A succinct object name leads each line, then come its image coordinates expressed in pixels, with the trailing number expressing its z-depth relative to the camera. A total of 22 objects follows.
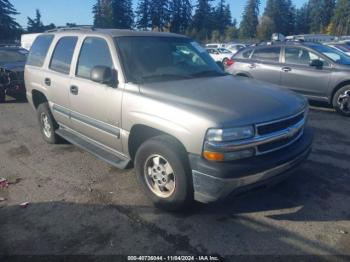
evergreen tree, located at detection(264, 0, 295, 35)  88.00
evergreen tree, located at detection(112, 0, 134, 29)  69.12
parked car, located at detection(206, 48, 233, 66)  26.12
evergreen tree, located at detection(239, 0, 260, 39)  87.62
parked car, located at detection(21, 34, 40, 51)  27.50
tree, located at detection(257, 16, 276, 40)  80.14
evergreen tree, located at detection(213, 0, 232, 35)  83.69
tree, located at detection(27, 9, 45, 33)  63.34
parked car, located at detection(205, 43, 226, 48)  31.34
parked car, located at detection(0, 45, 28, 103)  9.63
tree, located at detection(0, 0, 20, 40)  48.84
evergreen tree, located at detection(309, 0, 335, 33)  92.19
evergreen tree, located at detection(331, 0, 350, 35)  81.06
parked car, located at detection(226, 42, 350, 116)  7.85
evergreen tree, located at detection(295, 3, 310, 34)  93.88
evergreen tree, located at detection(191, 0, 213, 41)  77.69
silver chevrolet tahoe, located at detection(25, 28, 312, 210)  3.08
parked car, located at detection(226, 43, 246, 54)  28.18
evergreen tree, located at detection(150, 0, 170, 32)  76.19
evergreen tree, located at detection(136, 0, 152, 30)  76.50
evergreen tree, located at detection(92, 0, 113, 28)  67.50
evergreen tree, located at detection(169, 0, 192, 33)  77.38
